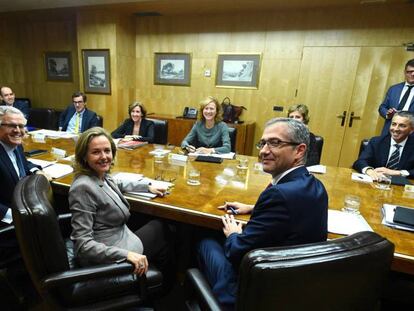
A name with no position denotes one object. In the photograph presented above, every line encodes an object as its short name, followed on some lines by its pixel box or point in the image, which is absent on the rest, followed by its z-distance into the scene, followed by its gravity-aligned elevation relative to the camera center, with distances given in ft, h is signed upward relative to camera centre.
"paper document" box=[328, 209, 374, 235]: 4.23 -1.98
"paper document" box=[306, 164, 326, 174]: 7.28 -1.93
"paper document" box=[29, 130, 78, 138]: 10.08 -2.11
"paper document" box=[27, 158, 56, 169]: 6.72 -2.13
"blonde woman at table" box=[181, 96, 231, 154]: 9.58 -1.47
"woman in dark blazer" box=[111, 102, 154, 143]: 10.37 -1.63
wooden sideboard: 14.48 -2.34
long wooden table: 4.51 -2.02
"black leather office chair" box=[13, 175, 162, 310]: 3.14 -2.34
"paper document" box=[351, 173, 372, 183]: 6.75 -1.92
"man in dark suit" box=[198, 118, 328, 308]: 3.20 -1.37
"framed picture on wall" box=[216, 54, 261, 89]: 14.96 +1.12
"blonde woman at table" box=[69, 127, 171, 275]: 3.91 -2.09
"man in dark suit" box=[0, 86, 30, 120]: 12.44 -1.04
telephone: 15.55 -1.44
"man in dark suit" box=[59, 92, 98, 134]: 12.08 -1.70
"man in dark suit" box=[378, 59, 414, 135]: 10.34 +0.18
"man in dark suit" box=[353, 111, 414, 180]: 7.20 -1.40
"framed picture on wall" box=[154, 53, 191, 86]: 16.39 +1.04
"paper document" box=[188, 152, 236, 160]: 8.25 -1.99
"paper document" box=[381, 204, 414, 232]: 4.40 -1.94
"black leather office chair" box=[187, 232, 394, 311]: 2.19 -1.47
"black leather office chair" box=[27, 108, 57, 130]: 13.90 -2.13
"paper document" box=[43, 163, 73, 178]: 6.08 -2.11
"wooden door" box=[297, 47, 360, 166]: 13.50 +0.38
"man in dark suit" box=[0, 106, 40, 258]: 4.84 -1.69
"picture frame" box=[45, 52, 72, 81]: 19.00 +0.81
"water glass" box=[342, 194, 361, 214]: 4.97 -1.94
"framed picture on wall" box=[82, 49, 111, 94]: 16.03 +0.54
